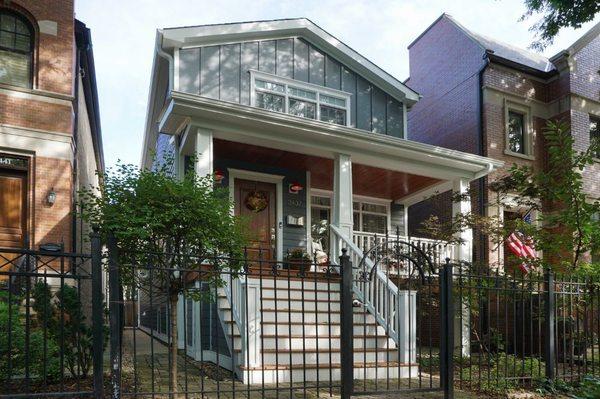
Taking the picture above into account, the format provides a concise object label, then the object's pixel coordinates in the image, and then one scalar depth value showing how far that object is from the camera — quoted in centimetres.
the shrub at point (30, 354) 543
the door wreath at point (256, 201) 1143
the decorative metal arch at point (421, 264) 648
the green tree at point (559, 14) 1138
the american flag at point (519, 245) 1016
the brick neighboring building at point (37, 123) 900
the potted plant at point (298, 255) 1084
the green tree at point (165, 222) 549
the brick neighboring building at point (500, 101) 1391
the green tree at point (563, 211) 777
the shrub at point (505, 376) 675
